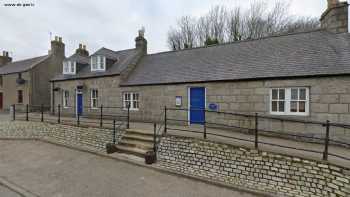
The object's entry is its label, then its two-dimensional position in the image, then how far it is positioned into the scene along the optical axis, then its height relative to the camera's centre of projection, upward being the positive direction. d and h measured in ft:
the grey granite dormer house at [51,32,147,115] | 40.52 +4.36
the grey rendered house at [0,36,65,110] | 60.93 +6.48
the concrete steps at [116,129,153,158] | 23.35 -6.32
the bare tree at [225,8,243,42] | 69.05 +28.23
